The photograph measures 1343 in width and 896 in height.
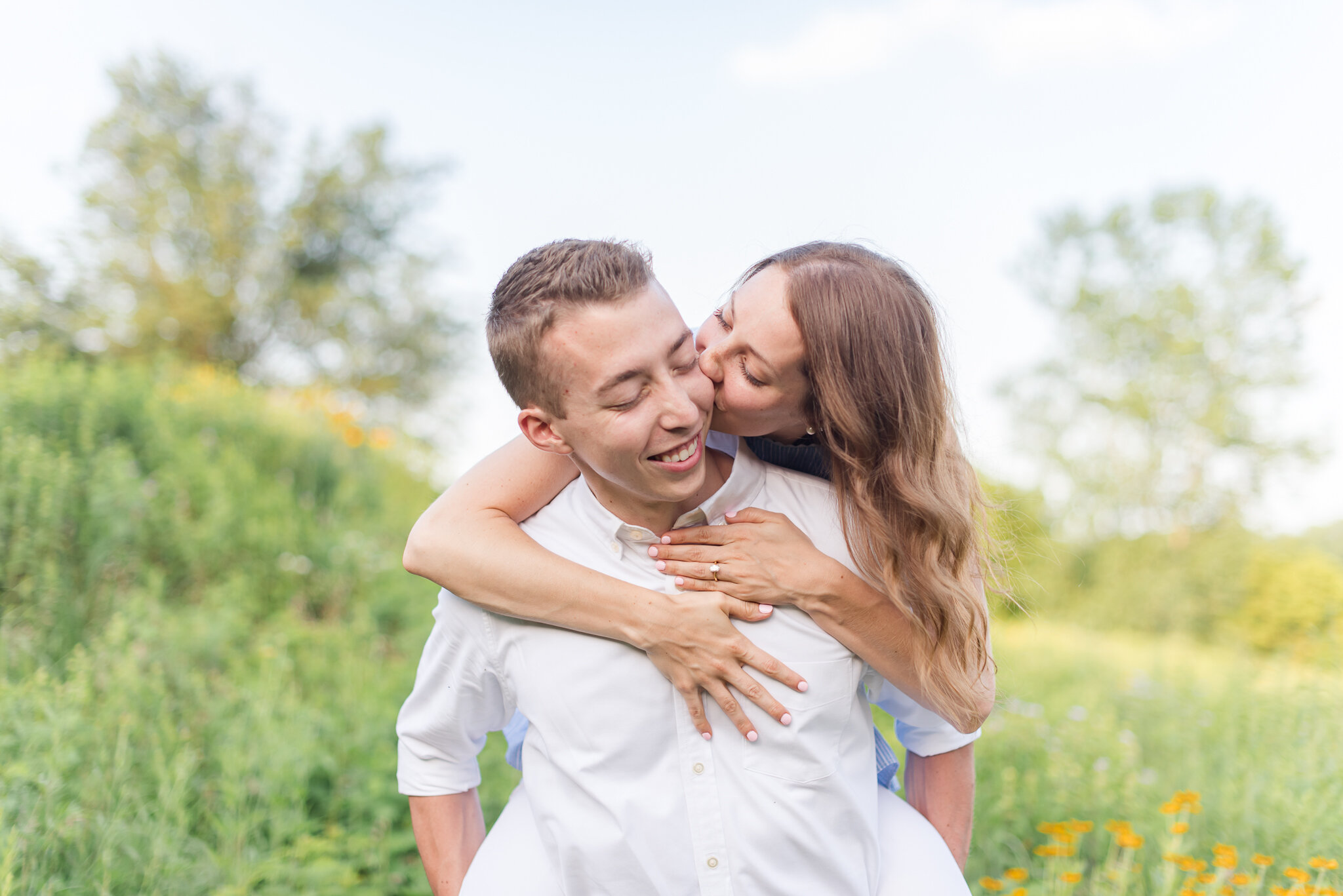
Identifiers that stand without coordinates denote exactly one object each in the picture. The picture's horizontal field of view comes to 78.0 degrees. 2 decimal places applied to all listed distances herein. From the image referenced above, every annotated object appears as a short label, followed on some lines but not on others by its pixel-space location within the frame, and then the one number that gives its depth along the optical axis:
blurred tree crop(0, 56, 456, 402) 20.97
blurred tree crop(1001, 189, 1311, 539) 24.77
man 1.54
